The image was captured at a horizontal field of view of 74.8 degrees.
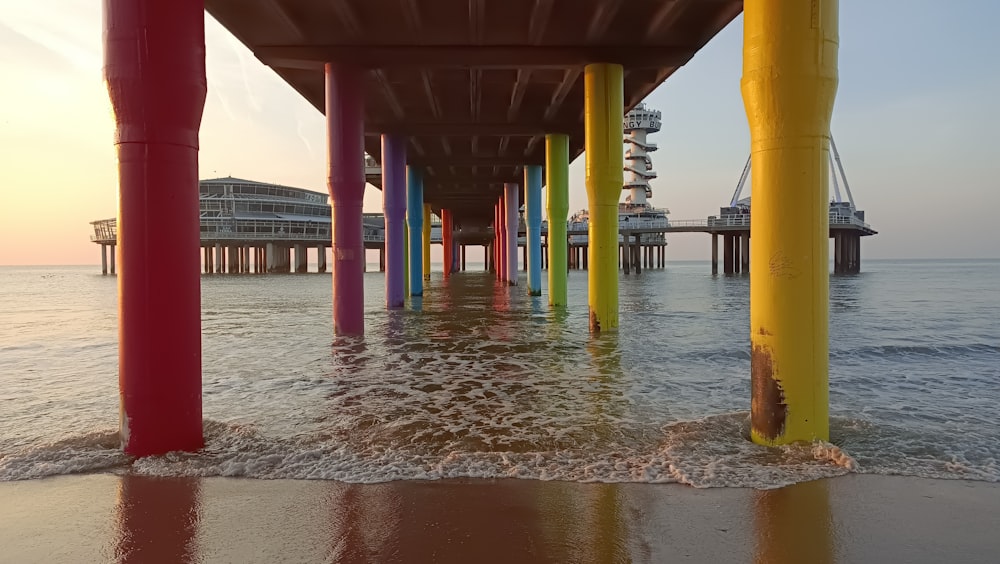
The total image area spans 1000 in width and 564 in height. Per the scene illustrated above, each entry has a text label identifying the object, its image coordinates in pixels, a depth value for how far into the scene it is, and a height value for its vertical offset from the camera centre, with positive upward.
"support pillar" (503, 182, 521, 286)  34.10 +2.64
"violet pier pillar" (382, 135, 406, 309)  21.09 +1.79
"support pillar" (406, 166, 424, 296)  28.80 +1.96
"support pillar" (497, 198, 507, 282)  41.01 +1.49
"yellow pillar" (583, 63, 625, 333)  13.30 +1.72
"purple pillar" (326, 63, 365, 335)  12.68 +1.56
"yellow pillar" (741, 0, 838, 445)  4.46 +0.40
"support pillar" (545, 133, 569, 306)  20.95 +1.96
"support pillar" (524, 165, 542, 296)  27.88 +1.82
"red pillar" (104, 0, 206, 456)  4.49 +0.41
